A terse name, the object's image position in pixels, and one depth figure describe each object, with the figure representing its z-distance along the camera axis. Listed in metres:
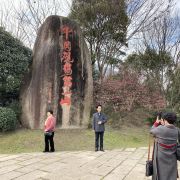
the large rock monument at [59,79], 8.05
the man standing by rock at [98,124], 5.90
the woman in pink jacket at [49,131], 5.76
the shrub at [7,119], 7.36
